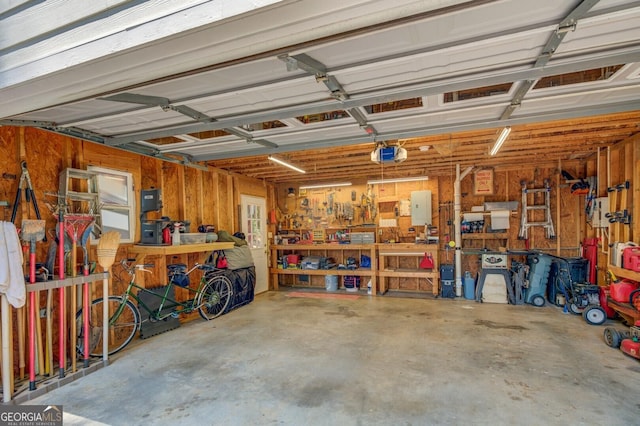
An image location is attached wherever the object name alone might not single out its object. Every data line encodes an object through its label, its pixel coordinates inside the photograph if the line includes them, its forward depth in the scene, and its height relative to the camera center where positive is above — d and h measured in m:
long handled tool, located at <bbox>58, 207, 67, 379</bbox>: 3.17 -0.95
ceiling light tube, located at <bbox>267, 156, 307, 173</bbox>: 5.30 +0.84
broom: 3.53 -0.48
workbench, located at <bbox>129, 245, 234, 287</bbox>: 4.34 -0.56
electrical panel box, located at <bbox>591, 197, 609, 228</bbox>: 5.38 -0.10
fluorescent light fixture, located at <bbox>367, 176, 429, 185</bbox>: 7.05 +0.67
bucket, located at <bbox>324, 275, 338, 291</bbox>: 7.64 -1.78
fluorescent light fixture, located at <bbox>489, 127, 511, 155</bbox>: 3.89 +0.92
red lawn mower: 3.45 -1.55
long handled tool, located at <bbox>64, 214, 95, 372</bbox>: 3.31 -0.27
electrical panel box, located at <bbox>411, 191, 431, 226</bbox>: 7.15 +0.01
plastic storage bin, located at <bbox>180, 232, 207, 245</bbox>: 4.95 -0.43
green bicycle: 3.90 -1.41
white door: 7.16 -0.48
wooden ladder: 3.62 +0.23
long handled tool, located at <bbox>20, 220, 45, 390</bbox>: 2.93 -0.54
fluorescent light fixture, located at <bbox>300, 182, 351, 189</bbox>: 7.94 +0.63
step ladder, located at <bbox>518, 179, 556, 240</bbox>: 6.50 -0.03
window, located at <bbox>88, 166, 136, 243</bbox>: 4.16 +0.15
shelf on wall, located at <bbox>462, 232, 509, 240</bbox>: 6.84 -0.62
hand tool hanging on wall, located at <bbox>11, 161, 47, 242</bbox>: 3.24 +0.21
